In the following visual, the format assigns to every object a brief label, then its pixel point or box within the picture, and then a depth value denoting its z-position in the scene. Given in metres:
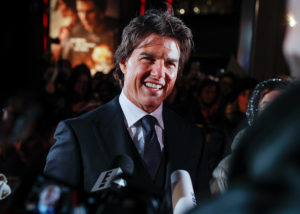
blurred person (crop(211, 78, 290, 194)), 1.83
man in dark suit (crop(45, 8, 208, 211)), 1.39
